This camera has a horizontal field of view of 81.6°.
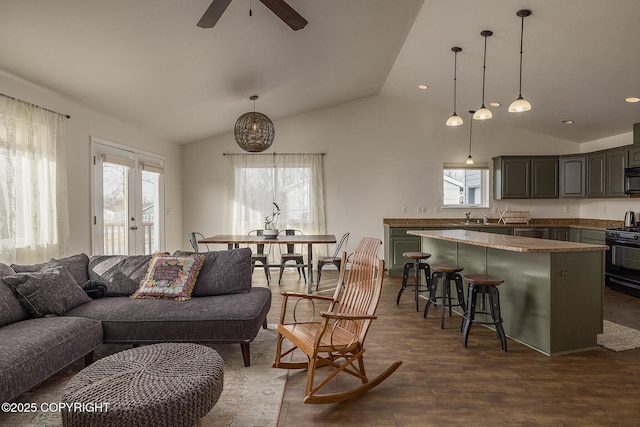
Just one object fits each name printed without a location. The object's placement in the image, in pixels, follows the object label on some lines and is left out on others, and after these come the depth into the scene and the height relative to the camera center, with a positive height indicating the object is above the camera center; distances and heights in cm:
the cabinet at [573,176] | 628 +59
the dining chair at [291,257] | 574 -72
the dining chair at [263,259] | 551 -73
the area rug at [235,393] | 212 -119
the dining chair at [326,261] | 542 -73
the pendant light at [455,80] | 414 +195
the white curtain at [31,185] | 325 +25
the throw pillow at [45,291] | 267 -60
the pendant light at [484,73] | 365 +186
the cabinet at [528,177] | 664 +61
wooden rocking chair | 227 -83
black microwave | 513 +42
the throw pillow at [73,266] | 300 -47
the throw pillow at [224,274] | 331 -57
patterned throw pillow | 317 -58
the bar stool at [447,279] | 377 -73
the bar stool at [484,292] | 316 -77
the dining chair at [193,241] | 527 -43
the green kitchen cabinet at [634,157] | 519 +76
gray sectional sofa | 218 -76
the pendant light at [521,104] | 328 +95
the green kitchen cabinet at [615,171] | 547 +60
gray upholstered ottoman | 157 -82
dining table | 503 -40
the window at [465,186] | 709 +47
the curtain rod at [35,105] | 327 +103
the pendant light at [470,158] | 634 +93
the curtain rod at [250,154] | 709 +109
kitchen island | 304 -71
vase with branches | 687 -12
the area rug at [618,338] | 319 -116
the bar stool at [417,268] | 457 -70
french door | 463 +16
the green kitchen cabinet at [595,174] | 590 +59
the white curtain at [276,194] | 708 +32
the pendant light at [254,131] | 478 +104
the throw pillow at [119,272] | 332 -55
